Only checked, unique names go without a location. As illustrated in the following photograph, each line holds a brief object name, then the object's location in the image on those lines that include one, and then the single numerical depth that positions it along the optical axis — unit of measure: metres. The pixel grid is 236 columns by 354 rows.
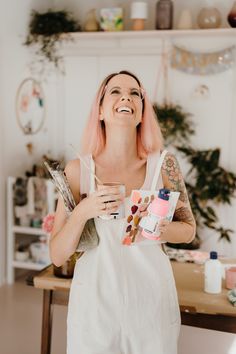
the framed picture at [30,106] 4.40
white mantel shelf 4.13
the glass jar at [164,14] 4.11
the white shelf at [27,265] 4.19
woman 1.45
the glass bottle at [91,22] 4.33
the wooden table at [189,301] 1.88
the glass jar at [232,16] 3.97
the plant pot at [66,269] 2.16
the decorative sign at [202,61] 4.16
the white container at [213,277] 1.99
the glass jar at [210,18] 4.04
